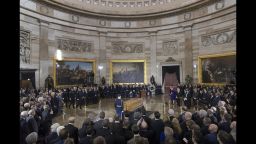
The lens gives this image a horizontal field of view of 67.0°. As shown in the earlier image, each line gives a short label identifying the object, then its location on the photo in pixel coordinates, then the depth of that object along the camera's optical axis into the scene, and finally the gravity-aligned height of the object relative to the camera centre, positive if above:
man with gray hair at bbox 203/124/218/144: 3.86 -1.28
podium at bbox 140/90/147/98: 20.11 -2.09
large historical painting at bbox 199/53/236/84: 15.96 +0.45
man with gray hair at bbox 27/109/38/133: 5.56 -1.43
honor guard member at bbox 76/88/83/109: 14.06 -1.75
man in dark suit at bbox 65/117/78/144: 4.68 -1.39
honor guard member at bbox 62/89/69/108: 14.20 -1.64
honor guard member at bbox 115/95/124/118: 10.35 -1.72
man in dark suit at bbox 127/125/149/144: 3.34 -1.16
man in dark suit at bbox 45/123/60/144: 4.45 -1.47
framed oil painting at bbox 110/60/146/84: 23.14 +0.36
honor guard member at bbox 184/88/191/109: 13.50 -1.84
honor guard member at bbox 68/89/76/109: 14.05 -1.72
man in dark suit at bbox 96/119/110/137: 4.42 -1.31
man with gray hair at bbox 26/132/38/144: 3.82 -1.28
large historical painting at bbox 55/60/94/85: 19.19 +0.24
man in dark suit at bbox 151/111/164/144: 4.73 -1.34
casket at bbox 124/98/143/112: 9.31 -1.59
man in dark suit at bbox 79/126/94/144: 3.99 -1.33
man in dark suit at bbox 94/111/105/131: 4.73 -1.29
